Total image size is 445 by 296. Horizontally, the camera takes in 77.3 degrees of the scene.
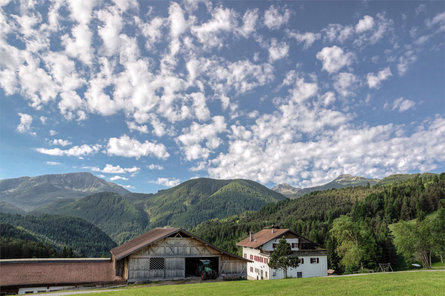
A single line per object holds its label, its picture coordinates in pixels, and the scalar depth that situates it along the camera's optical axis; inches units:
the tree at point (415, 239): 2787.9
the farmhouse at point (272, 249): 2470.5
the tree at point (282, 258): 1919.3
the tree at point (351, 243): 2687.0
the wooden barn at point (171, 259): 1475.1
